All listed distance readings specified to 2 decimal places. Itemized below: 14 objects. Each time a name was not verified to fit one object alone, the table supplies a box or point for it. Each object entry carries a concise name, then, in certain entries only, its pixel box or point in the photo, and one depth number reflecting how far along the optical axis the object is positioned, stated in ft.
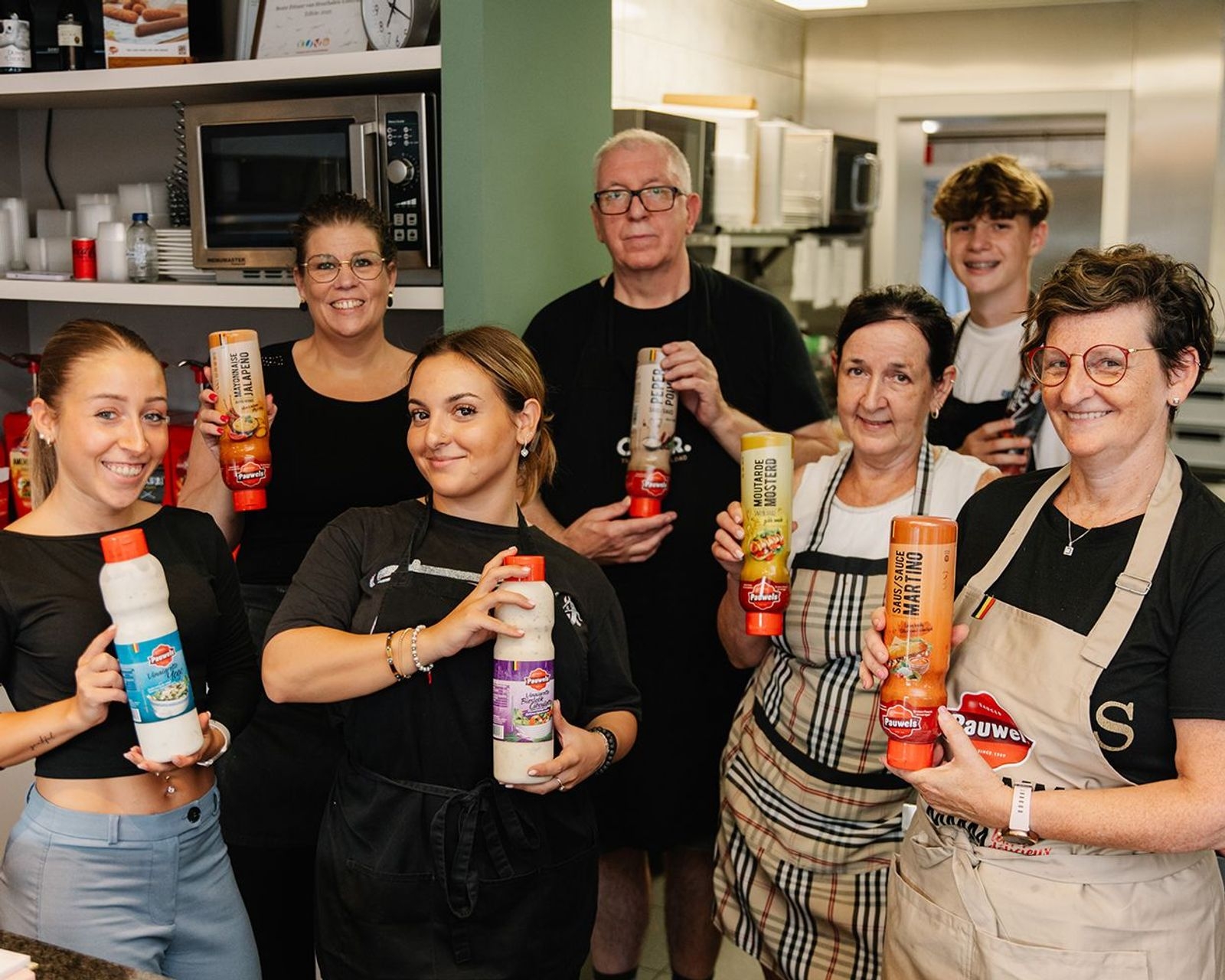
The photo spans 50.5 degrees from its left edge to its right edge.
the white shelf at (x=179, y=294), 8.76
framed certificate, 9.07
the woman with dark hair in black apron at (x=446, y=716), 5.81
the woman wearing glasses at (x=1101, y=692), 4.91
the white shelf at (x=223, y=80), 8.40
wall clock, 8.68
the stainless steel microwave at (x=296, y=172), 8.59
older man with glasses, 8.46
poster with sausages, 9.62
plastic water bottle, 9.96
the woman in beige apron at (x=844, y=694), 6.76
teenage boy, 8.98
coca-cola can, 10.03
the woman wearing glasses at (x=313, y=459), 7.80
